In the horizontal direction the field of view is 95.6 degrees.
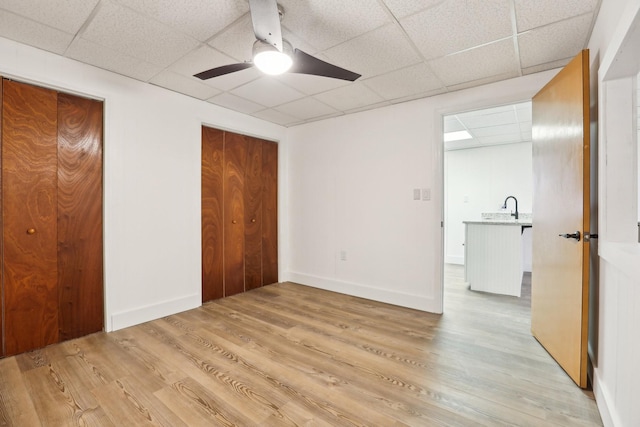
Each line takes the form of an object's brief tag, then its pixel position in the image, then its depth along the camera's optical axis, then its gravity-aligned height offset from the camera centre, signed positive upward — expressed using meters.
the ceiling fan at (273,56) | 1.59 +0.96
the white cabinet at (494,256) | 3.64 -0.60
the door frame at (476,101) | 2.64 +1.07
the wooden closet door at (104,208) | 2.60 +0.01
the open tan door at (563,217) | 1.76 -0.05
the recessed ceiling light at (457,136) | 4.72 +1.25
